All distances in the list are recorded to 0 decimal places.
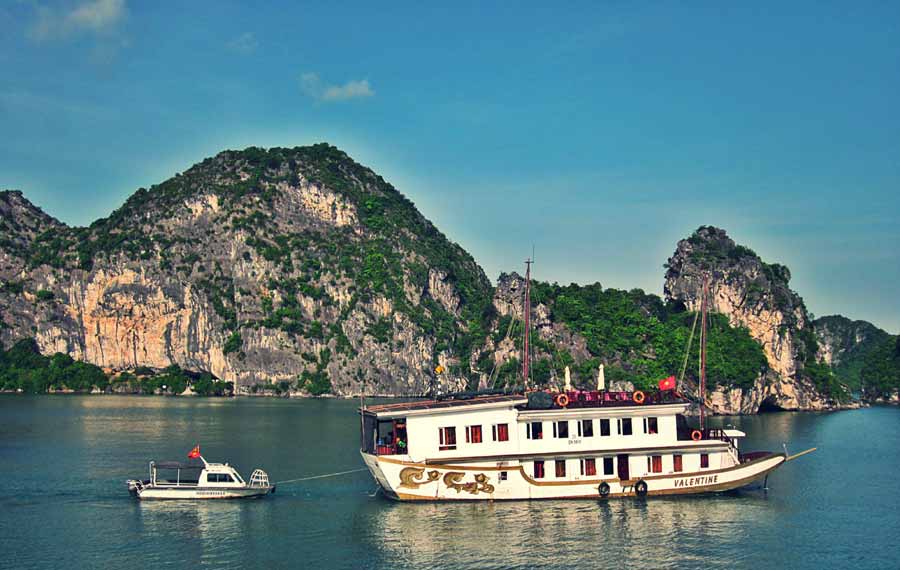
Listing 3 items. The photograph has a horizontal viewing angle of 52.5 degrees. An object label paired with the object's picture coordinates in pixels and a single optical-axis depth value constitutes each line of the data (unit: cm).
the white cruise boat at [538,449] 4469
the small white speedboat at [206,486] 4634
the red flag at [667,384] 4566
